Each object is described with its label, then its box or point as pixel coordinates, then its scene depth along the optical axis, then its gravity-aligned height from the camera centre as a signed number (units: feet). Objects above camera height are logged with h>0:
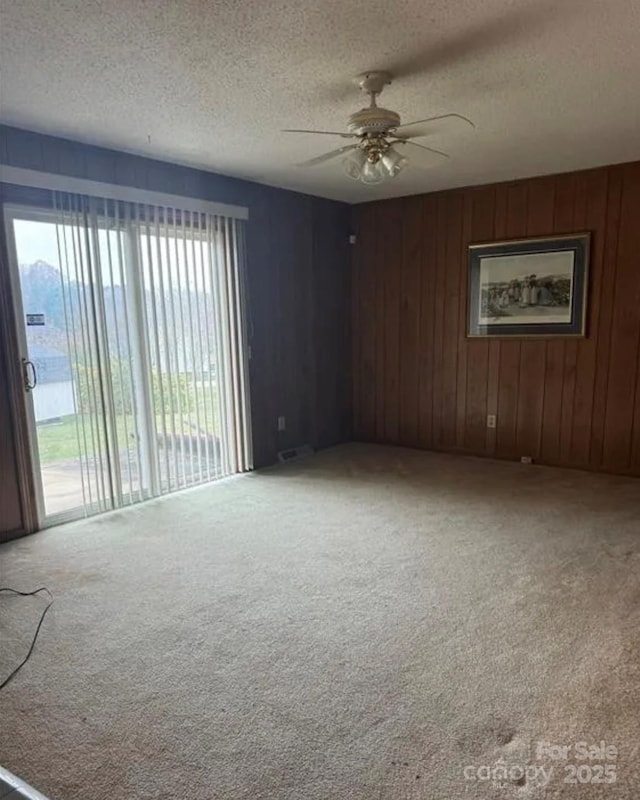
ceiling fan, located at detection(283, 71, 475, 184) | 8.05 +2.56
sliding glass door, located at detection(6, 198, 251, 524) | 11.14 -0.63
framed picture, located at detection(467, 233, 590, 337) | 14.40 +0.62
